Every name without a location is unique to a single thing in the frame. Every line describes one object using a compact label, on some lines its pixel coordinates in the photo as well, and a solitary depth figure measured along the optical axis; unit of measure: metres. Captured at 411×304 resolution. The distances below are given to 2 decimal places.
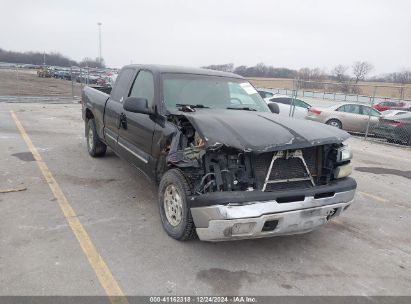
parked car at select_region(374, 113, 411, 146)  12.98
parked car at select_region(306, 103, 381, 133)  14.56
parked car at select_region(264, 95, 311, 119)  16.16
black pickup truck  3.37
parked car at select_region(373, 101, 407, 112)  24.47
